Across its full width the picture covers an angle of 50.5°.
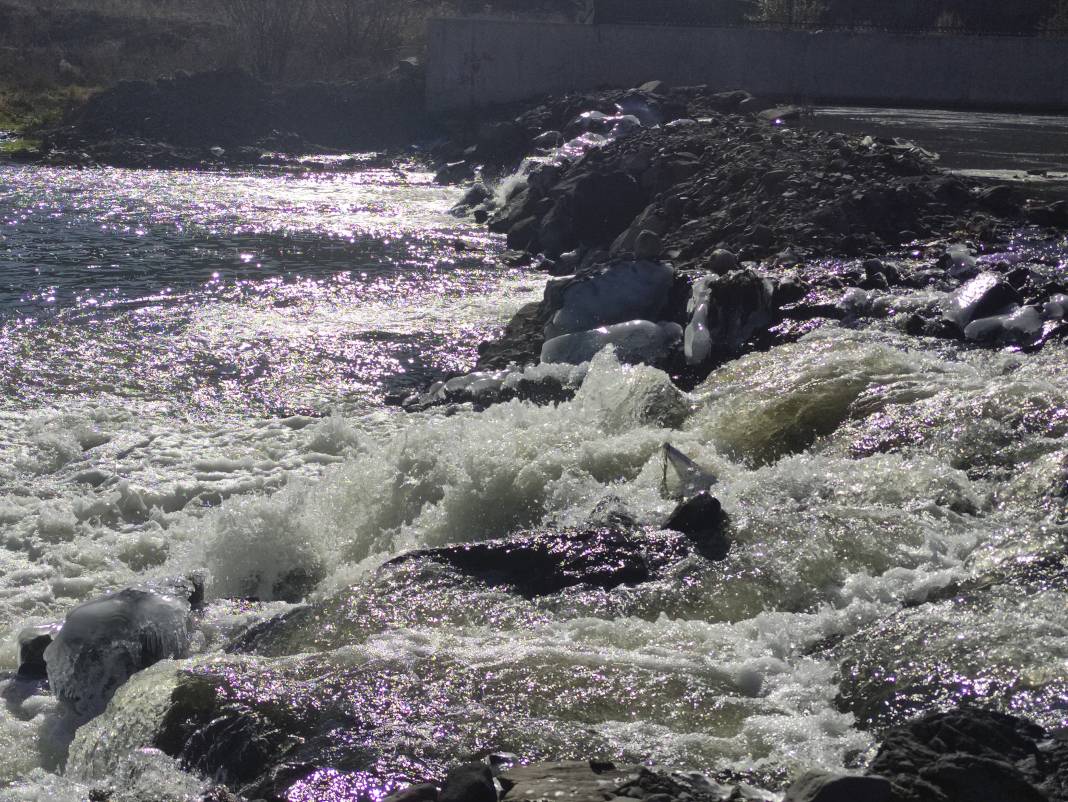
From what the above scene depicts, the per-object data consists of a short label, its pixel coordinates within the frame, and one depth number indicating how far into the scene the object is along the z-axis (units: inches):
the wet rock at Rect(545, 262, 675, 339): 412.8
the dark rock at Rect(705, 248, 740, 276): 417.7
